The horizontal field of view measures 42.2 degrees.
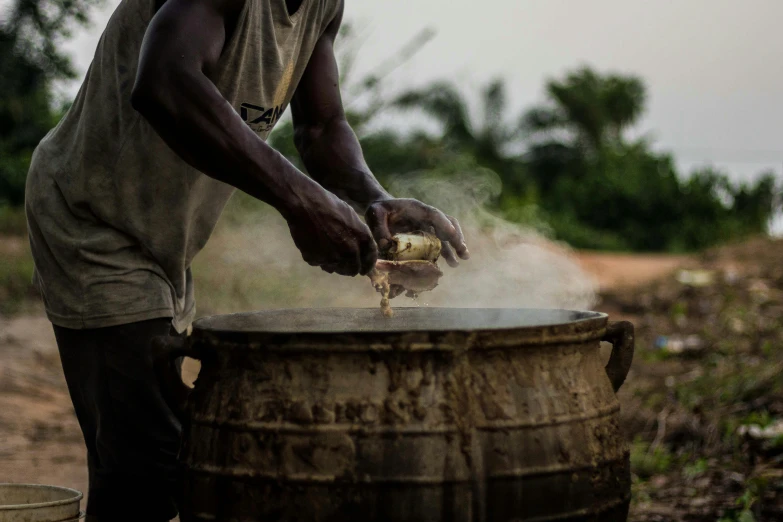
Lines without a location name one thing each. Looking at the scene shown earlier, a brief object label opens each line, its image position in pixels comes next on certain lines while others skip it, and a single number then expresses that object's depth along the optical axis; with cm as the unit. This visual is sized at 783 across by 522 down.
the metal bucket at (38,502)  210
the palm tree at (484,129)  2644
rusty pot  177
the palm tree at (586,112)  2969
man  234
